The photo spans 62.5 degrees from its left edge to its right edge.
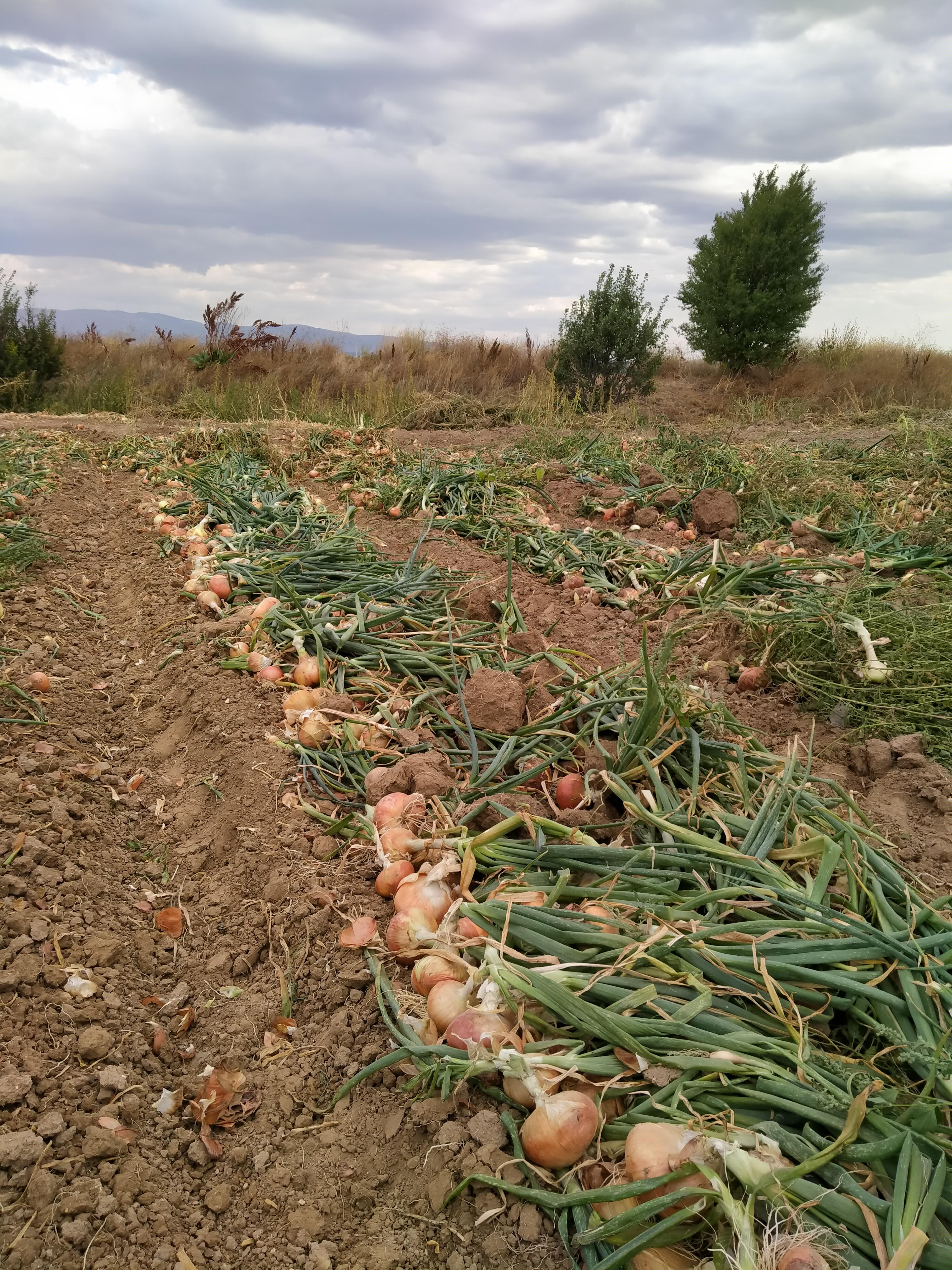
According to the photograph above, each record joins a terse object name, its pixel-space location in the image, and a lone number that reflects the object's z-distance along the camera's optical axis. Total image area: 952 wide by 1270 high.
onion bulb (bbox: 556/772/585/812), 2.34
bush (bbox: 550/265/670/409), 13.53
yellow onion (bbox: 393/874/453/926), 1.97
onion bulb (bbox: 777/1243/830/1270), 1.16
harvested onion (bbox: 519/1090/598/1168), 1.40
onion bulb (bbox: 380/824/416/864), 2.20
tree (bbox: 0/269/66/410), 13.16
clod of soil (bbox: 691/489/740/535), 5.69
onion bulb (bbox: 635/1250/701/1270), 1.27
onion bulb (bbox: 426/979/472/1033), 1.69
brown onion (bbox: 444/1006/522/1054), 1.57
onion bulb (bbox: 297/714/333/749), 2.88
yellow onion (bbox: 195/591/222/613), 3.94
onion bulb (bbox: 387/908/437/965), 1.92
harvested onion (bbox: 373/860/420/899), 2.16
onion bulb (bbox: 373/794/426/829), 2.29
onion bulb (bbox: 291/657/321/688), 3.18
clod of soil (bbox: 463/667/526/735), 2.74
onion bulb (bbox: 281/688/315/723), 3.02
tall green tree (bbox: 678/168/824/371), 15.88
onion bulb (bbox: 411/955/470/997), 1.81
